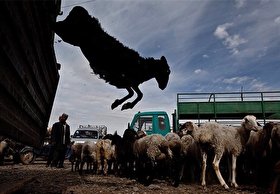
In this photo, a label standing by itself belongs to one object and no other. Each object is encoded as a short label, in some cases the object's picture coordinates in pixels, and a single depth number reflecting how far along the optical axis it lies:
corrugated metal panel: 1.76
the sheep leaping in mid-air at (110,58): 3.54
